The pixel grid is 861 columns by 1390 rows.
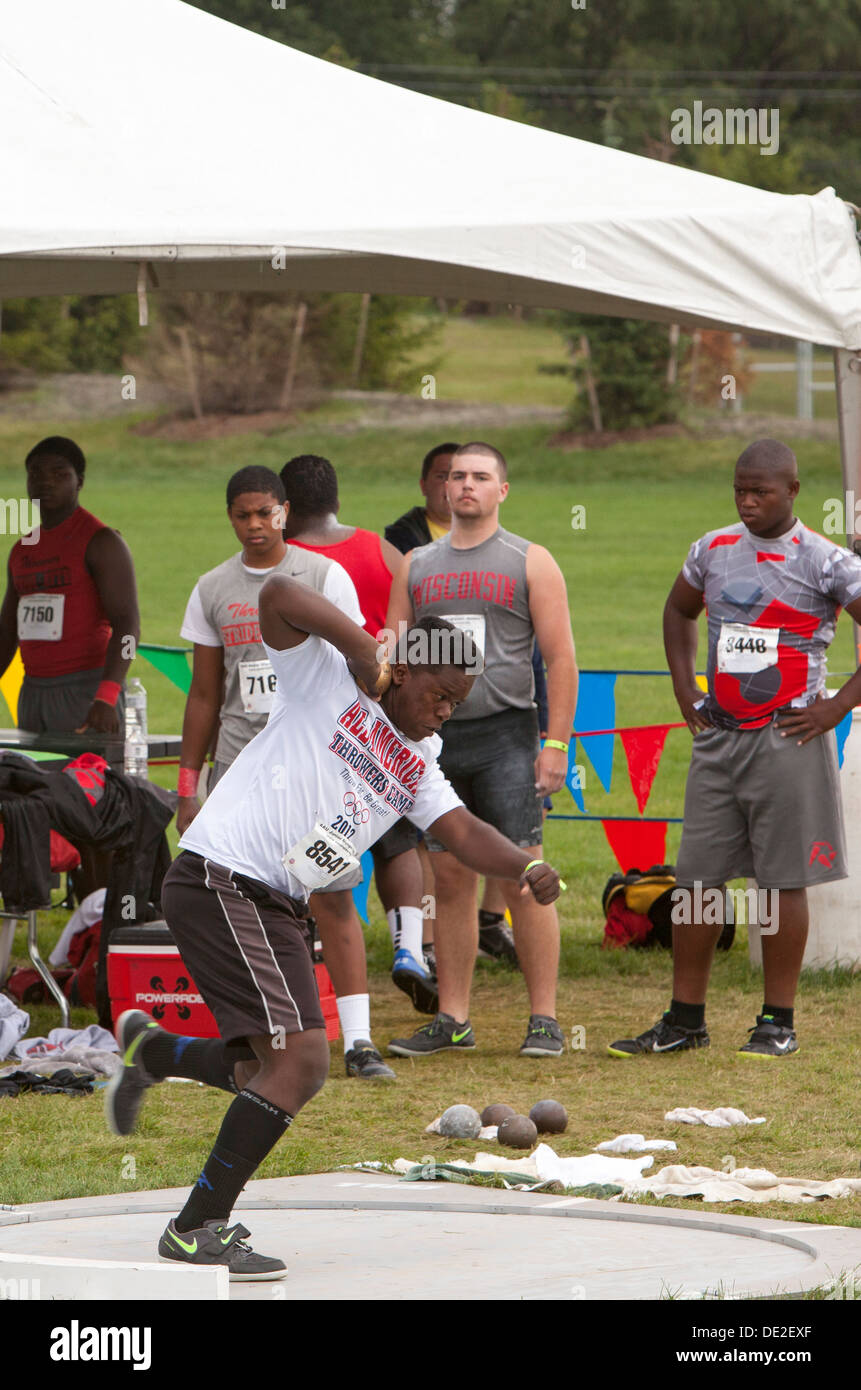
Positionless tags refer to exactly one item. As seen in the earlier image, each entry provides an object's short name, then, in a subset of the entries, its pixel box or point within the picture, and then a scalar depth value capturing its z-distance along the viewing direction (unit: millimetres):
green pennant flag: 22516
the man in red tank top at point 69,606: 17984
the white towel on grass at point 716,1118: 13258
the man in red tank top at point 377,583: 15797
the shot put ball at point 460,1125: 12898
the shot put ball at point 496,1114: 12961
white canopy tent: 15375
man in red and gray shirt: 15117
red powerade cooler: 15258
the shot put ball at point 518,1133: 12617
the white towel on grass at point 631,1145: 12594
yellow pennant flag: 22656
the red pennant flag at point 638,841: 20687
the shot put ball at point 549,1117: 12992
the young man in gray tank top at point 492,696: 15266
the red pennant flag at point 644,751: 19734
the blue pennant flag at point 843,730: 17672
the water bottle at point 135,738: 16891
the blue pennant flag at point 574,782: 21387
